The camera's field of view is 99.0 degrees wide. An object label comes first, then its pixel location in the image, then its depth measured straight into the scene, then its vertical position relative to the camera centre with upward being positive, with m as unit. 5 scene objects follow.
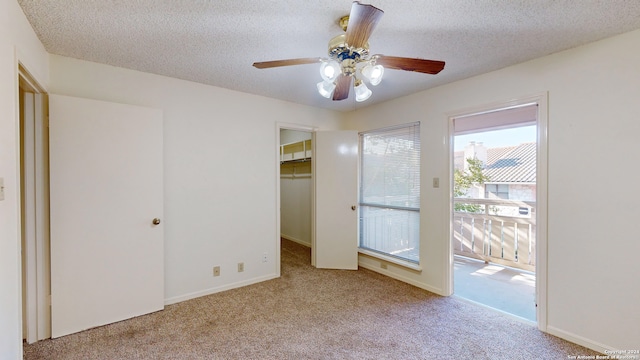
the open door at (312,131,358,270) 3.80 -0.30
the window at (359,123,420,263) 3.36 -0.18
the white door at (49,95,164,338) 2.18 -0.29
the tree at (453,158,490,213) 5.01 +0.00
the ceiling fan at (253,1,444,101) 1.61 +0.70
